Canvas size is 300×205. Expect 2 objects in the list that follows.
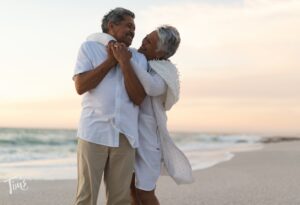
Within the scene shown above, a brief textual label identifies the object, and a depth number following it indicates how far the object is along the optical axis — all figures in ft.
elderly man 10.43
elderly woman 11.21
